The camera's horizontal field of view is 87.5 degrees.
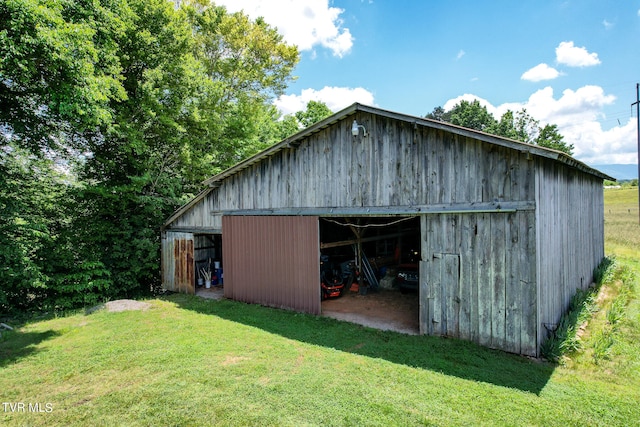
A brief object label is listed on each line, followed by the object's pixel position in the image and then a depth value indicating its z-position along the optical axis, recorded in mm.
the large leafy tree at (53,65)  7004
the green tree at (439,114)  57859
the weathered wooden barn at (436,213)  6461
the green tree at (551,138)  40688
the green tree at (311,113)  32250
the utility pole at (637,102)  20594
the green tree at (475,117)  46156
